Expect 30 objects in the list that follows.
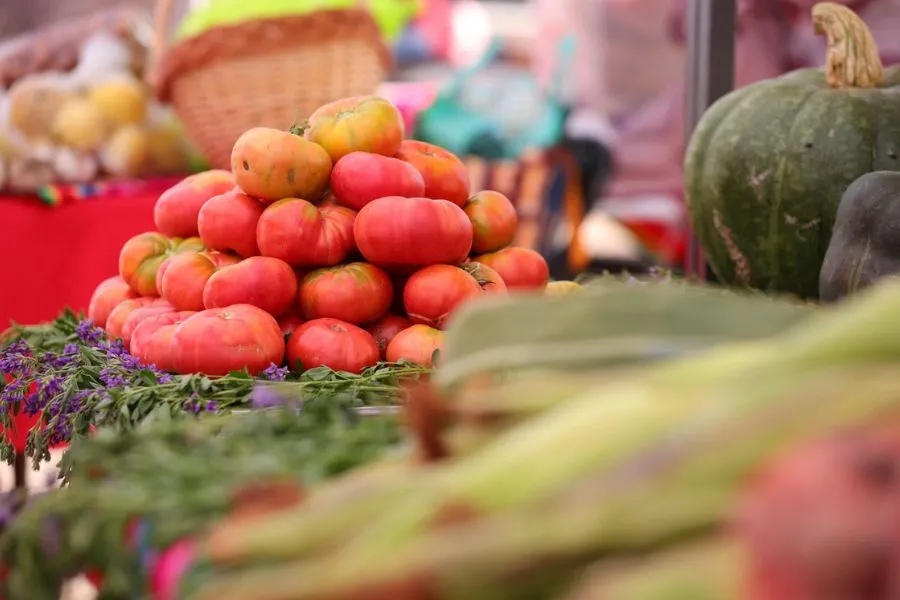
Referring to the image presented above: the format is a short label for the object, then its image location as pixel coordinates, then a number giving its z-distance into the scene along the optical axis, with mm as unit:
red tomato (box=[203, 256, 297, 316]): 1262
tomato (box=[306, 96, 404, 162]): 1384
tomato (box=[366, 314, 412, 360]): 1315
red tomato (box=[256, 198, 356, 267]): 1296
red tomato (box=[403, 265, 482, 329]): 1282
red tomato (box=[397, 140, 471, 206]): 1420
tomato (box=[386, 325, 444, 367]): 1251
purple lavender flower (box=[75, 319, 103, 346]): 1388
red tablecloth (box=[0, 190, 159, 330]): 2525
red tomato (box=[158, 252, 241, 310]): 1314
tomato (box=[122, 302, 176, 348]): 1343
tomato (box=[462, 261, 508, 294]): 1353
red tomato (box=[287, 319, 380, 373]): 1229
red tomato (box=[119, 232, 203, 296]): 1456
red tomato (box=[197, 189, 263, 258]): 1342
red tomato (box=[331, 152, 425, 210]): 1338
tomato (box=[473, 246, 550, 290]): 1420
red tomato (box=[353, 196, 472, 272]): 1284
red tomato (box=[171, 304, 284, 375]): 1180
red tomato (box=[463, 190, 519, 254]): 1430
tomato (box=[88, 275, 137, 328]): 1503
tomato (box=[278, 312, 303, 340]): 1288
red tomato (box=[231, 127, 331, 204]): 1324
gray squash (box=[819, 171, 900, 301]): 1350
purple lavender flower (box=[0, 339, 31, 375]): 1271
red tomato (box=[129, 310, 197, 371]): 1210
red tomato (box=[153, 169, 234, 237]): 1480
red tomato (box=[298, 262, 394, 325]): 1283
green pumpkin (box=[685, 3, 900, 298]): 1786
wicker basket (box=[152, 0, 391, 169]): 2488
